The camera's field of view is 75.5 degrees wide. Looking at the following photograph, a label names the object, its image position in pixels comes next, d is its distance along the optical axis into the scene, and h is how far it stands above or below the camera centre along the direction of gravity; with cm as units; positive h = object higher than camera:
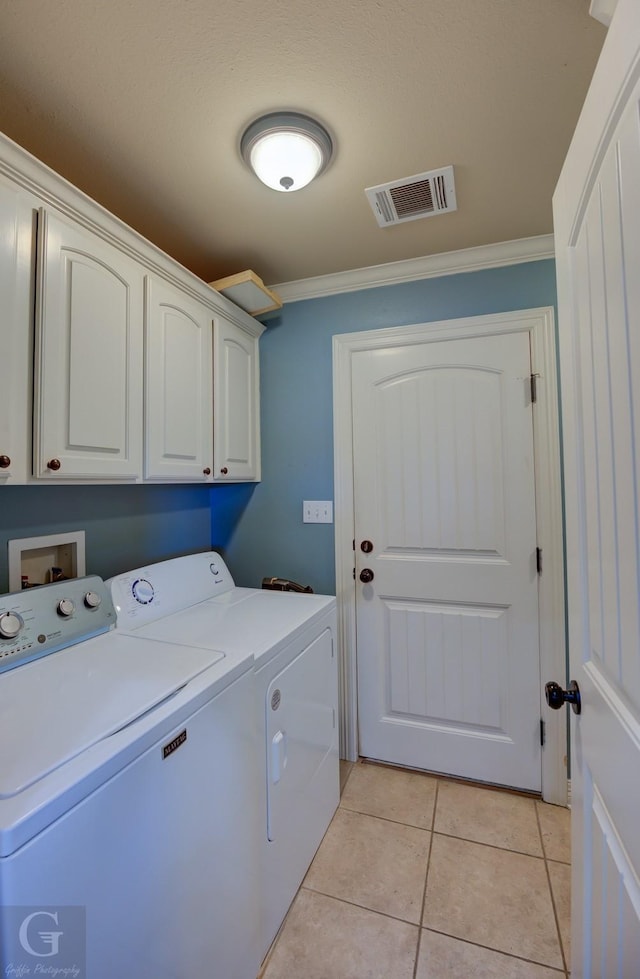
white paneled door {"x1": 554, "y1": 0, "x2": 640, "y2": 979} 58 +2
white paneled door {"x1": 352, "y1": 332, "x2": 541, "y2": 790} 183 -26
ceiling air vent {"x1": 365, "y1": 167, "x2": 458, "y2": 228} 142 +111
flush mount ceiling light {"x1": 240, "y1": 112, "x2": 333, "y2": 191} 119 +106
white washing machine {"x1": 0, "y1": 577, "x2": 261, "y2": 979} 63 -55
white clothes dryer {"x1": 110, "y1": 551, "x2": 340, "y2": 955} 124 -59
